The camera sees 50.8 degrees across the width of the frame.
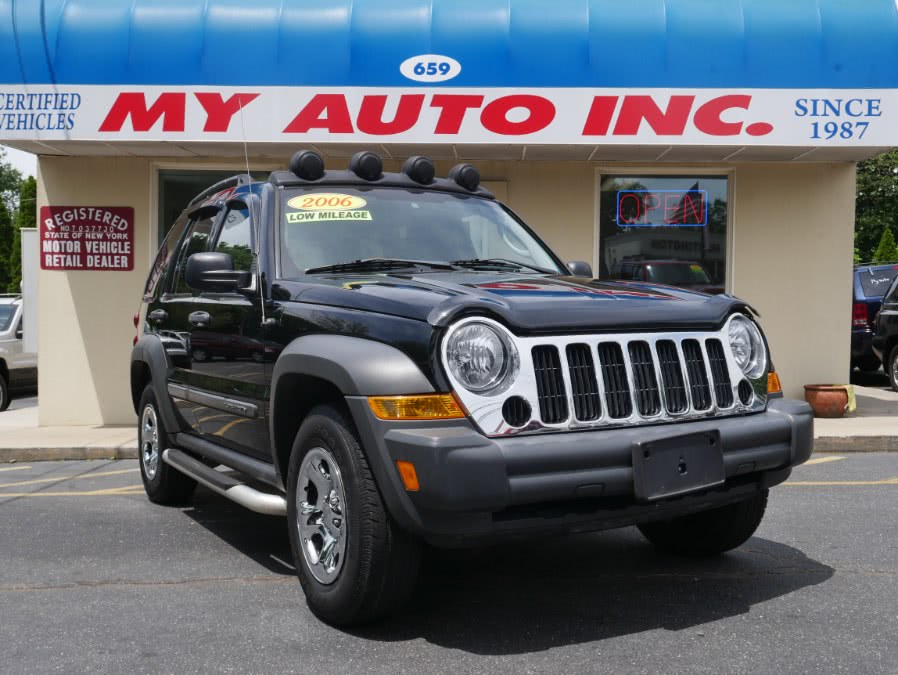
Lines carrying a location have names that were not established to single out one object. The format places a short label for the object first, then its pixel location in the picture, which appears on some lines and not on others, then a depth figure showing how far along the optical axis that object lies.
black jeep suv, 3.33
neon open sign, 10.86
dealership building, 9.30
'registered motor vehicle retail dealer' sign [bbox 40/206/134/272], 10.51
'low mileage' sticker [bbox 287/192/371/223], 4.71
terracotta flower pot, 10.23
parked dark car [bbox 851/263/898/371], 15.30
